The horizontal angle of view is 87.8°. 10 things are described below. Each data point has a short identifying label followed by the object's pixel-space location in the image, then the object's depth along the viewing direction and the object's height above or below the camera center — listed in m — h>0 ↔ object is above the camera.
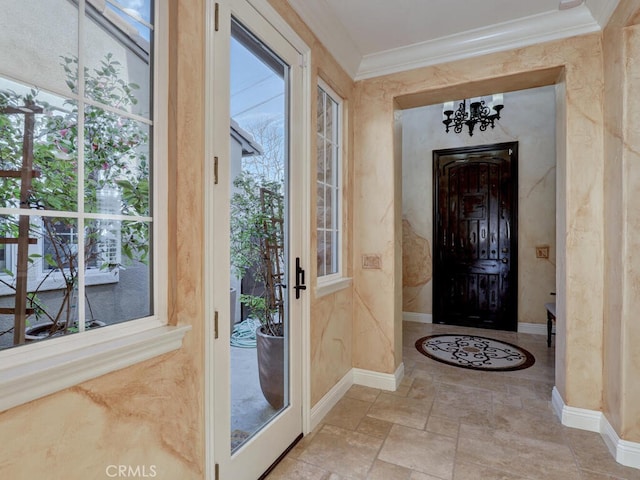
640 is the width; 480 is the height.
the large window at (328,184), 2.55 +0.43
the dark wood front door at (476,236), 4.56 +0.04
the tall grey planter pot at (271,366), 1.91 -0.77
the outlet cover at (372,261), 2.87 -0.20
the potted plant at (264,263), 1.75 -0.14
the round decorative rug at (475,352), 3.37 -1.27
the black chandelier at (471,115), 3.53 +1.37
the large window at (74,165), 0.92 +0.23
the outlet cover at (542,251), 4.41 -0.16
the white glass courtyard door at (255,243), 1.49 -0.03
